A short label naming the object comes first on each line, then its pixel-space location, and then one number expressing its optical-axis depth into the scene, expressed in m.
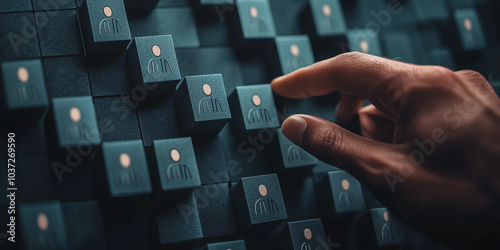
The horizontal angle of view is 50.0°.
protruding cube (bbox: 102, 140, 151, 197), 0.71
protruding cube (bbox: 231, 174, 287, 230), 0.78
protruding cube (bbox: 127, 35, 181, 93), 0.77
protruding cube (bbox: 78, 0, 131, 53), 0.76
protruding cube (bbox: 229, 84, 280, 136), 0.83
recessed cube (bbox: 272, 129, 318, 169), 0.84
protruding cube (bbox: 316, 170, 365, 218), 0.86
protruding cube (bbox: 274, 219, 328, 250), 0.80
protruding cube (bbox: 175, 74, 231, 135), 0.78
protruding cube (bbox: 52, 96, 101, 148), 0.70
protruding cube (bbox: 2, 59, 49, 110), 0.69
